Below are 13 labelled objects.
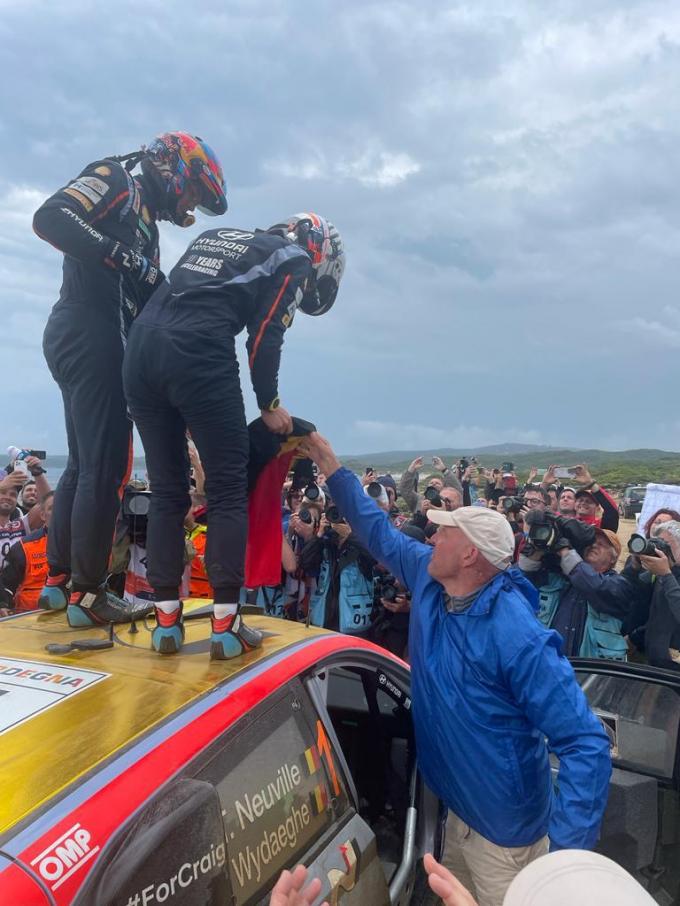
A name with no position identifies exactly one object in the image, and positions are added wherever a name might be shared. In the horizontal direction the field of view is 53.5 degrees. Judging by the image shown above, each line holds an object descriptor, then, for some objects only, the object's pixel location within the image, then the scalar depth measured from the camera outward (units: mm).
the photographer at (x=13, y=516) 5586
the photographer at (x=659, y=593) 4391
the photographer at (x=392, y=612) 5719
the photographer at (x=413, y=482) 7983
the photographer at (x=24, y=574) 5031
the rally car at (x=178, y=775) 1328
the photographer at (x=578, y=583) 4711
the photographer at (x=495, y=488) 9312
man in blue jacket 2250
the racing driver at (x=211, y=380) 2461
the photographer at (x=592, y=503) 6281
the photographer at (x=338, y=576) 5691
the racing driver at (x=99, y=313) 2631
